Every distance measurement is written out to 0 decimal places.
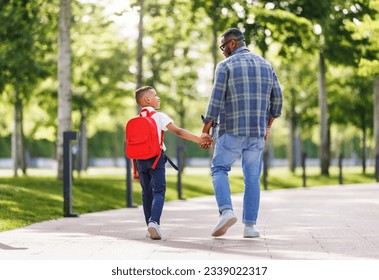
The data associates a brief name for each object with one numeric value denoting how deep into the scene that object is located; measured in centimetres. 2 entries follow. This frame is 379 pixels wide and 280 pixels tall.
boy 773
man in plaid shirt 759
